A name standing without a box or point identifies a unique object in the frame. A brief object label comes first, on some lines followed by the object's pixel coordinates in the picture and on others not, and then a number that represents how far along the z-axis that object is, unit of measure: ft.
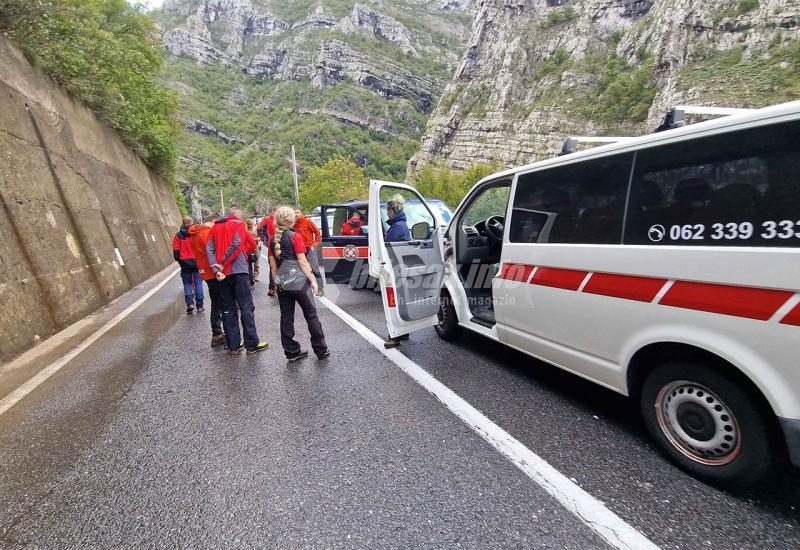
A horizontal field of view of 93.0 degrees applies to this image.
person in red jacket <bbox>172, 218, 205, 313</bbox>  22.45
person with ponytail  13.88
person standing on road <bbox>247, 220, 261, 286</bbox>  32.01
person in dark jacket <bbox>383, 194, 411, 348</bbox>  14.97
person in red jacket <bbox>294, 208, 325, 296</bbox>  21.79
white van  5.81
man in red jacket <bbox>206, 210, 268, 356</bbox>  14.83
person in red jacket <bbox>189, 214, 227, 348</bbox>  15.89
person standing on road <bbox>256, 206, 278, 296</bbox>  28.02
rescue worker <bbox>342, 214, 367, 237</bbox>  27.07
